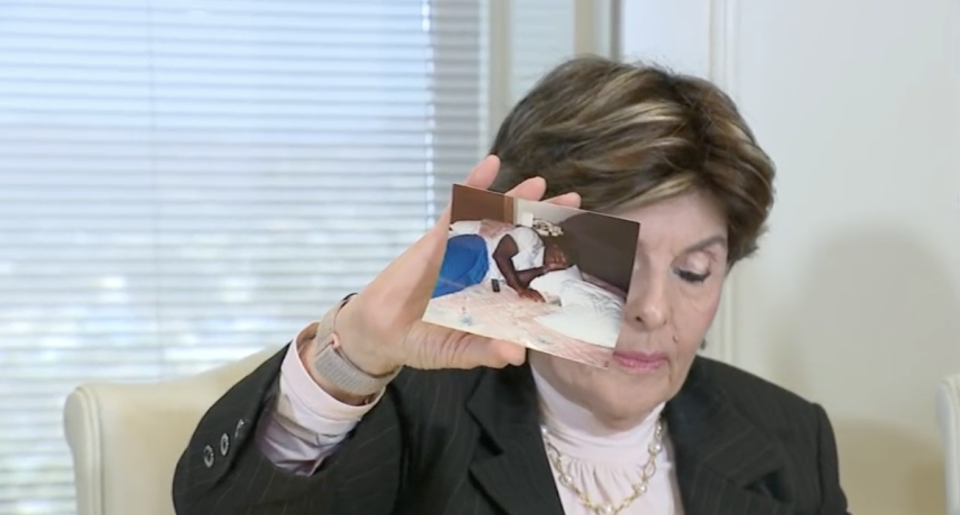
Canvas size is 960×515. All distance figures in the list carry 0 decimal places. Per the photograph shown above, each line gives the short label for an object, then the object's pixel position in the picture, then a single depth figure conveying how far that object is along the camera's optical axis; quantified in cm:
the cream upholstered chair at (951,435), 170
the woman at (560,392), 140
